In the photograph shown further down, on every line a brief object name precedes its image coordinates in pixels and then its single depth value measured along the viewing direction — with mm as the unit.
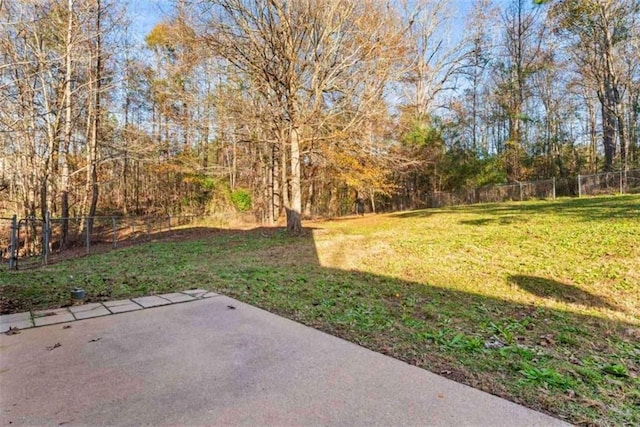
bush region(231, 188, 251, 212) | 16047
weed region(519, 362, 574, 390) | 1984
